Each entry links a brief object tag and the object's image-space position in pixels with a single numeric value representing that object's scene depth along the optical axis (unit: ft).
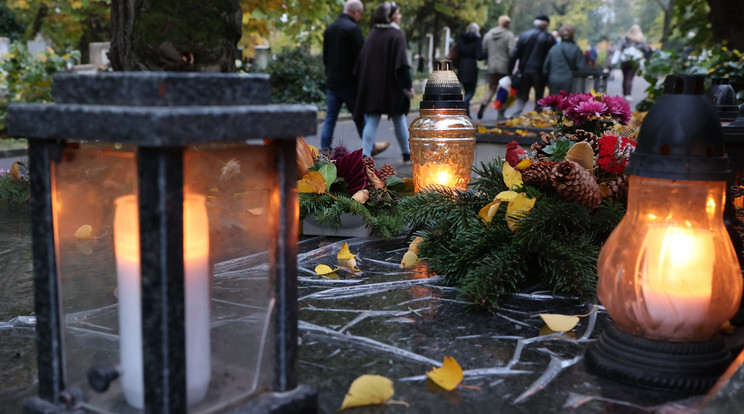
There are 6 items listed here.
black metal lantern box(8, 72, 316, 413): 3.81
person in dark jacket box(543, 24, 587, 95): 39.78
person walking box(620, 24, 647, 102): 64.59
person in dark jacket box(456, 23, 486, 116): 44.73
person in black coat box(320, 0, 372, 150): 26.66
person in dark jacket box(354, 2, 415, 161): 25.64
